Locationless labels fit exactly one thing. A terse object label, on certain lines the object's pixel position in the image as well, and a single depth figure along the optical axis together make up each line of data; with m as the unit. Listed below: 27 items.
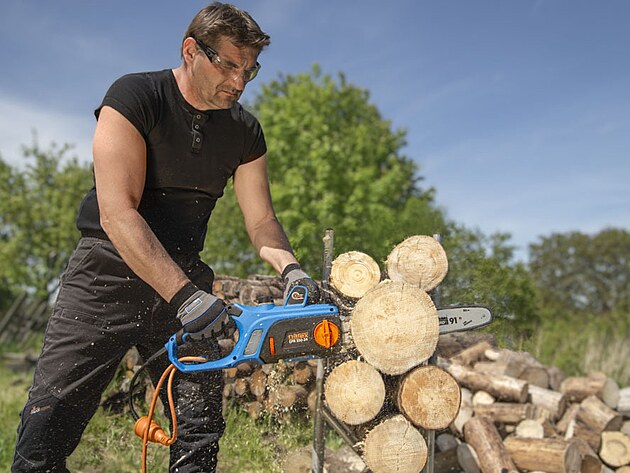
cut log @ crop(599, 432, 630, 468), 4.66
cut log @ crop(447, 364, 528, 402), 4.83
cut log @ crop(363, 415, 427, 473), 2.89
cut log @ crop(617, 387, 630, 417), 5.21
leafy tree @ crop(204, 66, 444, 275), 10.49
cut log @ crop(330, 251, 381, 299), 3.18
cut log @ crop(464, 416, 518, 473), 4.05
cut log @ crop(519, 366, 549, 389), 5.23
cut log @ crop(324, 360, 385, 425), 2.92
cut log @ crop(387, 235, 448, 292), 3.08
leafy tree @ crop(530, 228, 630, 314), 24.31
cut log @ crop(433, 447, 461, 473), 4.22
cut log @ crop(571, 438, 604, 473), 4.45
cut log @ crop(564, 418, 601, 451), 4.72
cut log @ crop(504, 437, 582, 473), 4.14
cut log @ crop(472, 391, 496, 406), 4.89
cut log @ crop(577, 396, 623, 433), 4.90
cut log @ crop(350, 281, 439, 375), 2.73
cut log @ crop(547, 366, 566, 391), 5.45
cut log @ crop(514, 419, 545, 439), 4.54
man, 2.29
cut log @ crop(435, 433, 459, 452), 4.30
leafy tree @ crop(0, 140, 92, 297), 15.23
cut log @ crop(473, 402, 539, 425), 4.68
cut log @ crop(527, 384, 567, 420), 4.99
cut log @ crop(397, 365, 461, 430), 2.90
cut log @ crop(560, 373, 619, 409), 5.29
